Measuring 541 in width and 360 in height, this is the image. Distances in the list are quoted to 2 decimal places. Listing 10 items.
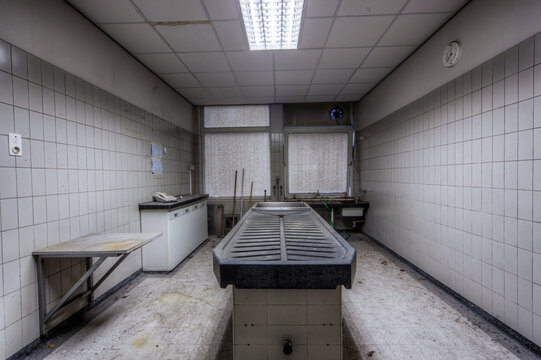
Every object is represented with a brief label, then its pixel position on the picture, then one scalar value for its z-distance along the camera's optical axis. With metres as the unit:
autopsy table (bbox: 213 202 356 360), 1.02
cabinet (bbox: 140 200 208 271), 2.92
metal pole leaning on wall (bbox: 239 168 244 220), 4.62
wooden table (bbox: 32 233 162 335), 1.64
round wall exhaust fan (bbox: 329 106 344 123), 4.80
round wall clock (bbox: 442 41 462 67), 2.16
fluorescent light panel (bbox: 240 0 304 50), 2.10
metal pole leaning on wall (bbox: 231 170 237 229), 4.58
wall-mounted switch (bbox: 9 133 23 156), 1.53
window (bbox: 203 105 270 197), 4.83
